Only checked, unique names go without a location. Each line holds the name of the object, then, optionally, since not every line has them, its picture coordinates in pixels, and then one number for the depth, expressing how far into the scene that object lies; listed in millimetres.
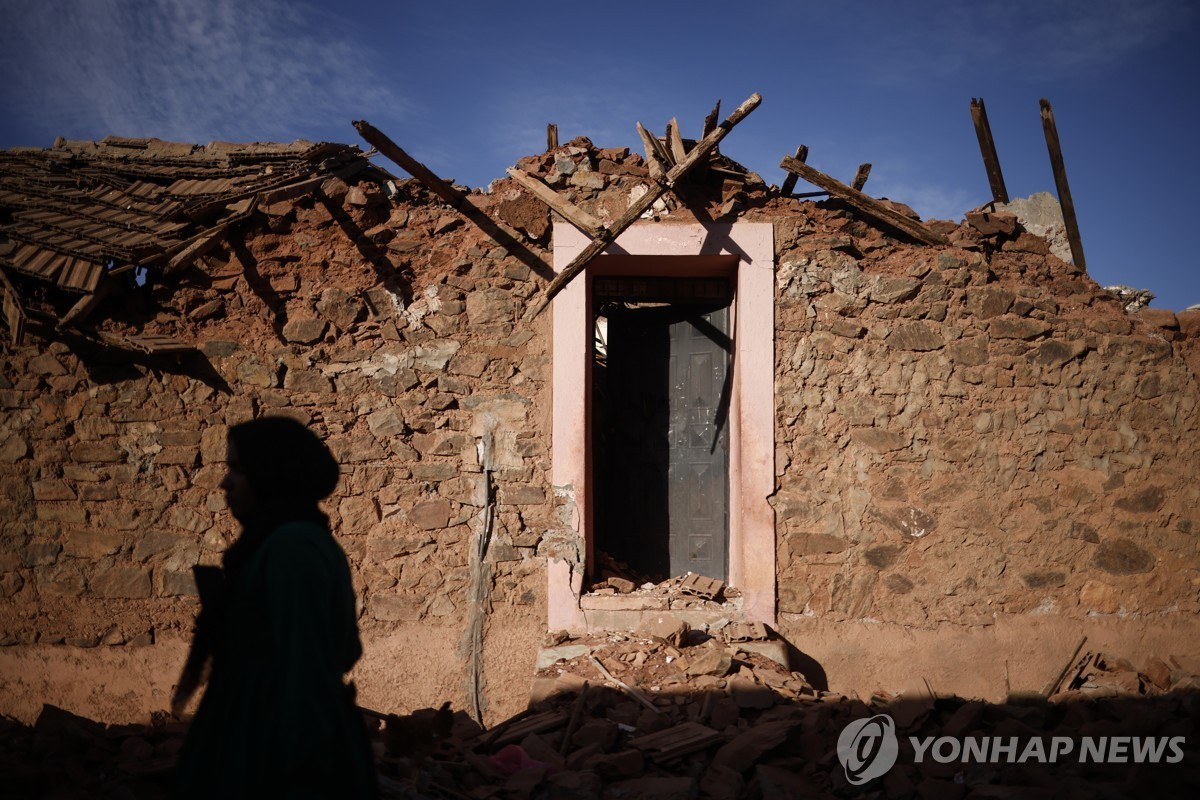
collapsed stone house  5242
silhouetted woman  1745
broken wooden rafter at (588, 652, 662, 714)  4453
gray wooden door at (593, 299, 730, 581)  5914
